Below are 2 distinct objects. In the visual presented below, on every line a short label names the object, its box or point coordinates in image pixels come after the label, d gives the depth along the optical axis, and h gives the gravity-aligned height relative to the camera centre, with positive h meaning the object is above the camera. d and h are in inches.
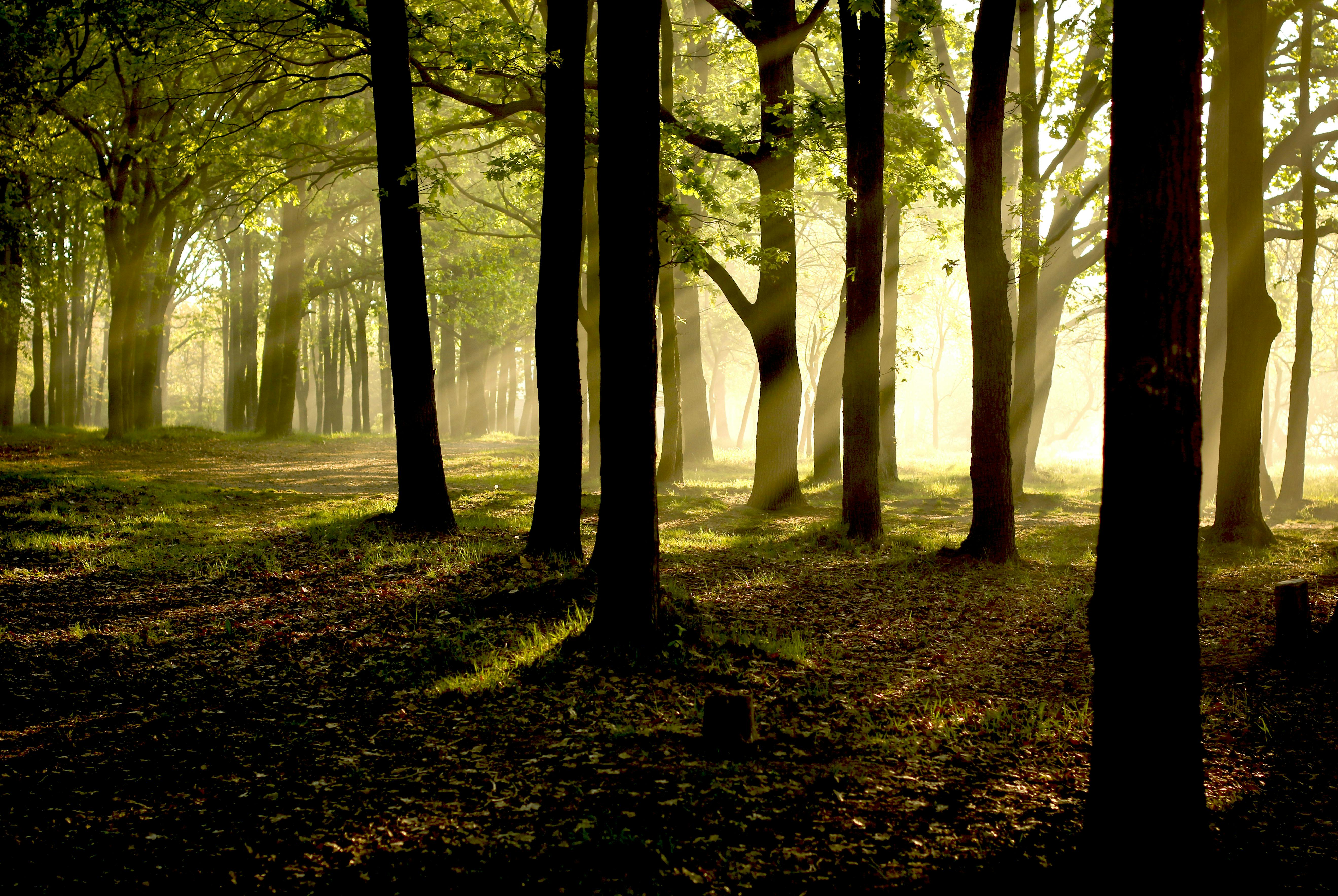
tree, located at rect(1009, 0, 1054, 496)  590.6 +138.0
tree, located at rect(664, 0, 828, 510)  529.3 +107.2
